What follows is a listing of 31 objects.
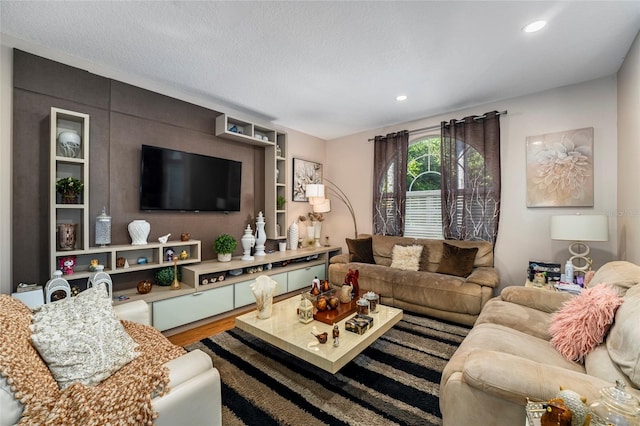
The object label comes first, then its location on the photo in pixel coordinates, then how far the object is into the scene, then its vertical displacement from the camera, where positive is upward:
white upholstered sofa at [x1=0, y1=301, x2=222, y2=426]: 1.04 -0.75
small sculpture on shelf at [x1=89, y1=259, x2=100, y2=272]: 2.31 -0.47
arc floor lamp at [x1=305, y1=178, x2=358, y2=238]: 4.16 +0.29
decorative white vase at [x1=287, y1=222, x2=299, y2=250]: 4.14 -0.37
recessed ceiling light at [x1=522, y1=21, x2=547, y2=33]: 1.90 +1.38
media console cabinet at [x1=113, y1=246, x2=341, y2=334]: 2.51 -0.81
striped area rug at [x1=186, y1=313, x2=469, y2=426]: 1.54 -1.17
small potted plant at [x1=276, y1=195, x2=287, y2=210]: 3.95 +0.17
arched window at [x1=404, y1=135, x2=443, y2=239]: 3.78 +0.36
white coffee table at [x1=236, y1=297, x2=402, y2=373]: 1.62 -0.86
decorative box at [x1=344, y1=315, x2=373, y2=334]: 1.90 -0.82
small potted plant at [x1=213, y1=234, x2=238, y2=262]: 3.12 -0.40
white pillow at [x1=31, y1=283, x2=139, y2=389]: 1.10 -0.58
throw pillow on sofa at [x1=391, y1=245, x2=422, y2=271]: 3.44 -0.59
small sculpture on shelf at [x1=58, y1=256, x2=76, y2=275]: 2.21 -0.44
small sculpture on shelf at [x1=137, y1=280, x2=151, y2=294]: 2.52 -0.71
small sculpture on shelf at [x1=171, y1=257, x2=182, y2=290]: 2.65 -0.67
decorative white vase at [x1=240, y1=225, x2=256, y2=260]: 3.40 -0.38
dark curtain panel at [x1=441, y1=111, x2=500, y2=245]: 3.27 +0.47
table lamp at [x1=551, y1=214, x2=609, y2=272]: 2.26 -0.13
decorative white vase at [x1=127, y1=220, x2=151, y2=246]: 2.60 -0.19
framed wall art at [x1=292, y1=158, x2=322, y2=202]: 4.44 +0.66
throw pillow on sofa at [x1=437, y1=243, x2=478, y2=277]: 3.05 -0.56
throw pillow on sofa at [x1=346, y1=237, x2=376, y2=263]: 3.84 -0.54
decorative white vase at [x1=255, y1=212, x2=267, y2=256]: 3.63 -0.32
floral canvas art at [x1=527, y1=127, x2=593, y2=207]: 2.77 +0.50
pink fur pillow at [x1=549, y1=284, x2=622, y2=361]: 1.30 -0.57
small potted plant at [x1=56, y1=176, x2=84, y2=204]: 2.19 +0.20
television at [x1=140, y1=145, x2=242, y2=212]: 2.76 +0.37
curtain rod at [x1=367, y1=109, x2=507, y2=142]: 3.23 +1.24
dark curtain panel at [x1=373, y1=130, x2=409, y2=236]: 3.98 +0.49
